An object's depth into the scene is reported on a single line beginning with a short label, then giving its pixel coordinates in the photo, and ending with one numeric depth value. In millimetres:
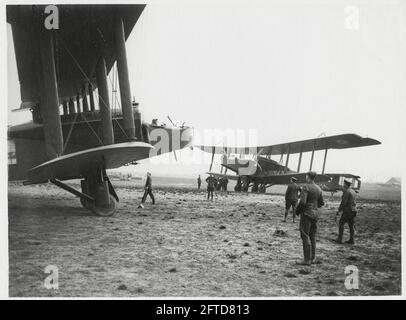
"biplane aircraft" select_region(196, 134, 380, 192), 13855
